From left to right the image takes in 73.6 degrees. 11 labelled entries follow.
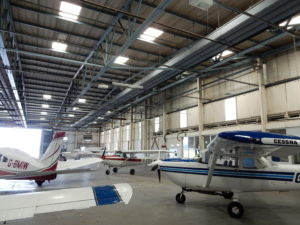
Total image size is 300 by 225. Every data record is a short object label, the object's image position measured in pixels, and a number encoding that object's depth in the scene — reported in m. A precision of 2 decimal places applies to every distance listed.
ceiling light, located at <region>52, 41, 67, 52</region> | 9.38
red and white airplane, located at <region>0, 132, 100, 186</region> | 6.78
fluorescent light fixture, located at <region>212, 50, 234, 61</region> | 10.22
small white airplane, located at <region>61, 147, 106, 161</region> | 22.73
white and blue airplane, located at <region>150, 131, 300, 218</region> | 4.66
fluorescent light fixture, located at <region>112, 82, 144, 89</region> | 9.58
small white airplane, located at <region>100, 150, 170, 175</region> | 13.34
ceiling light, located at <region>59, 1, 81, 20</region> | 6.82
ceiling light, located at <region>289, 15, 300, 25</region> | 7.57
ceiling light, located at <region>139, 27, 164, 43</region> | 8.28
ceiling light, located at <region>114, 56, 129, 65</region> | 10.97
